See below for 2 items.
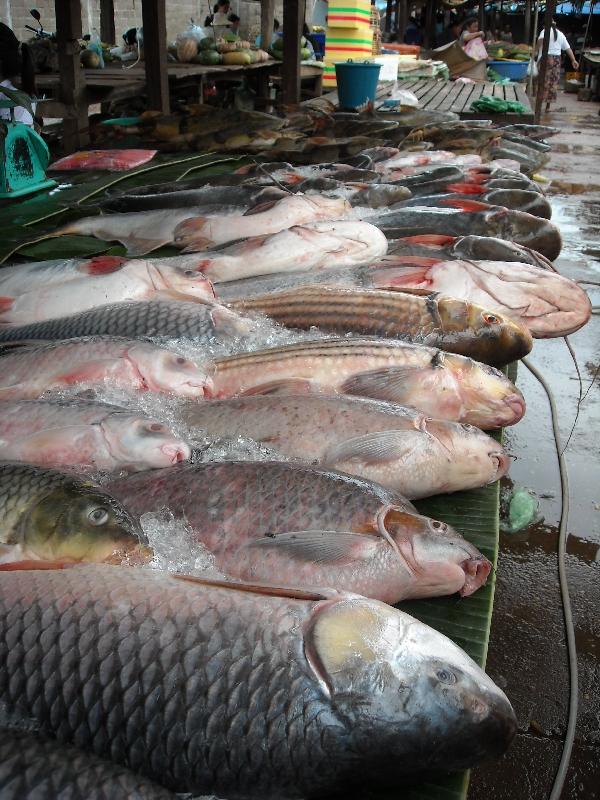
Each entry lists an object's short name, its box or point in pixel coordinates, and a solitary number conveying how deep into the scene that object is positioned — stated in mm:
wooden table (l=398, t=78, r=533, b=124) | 11977
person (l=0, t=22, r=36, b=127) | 7770
